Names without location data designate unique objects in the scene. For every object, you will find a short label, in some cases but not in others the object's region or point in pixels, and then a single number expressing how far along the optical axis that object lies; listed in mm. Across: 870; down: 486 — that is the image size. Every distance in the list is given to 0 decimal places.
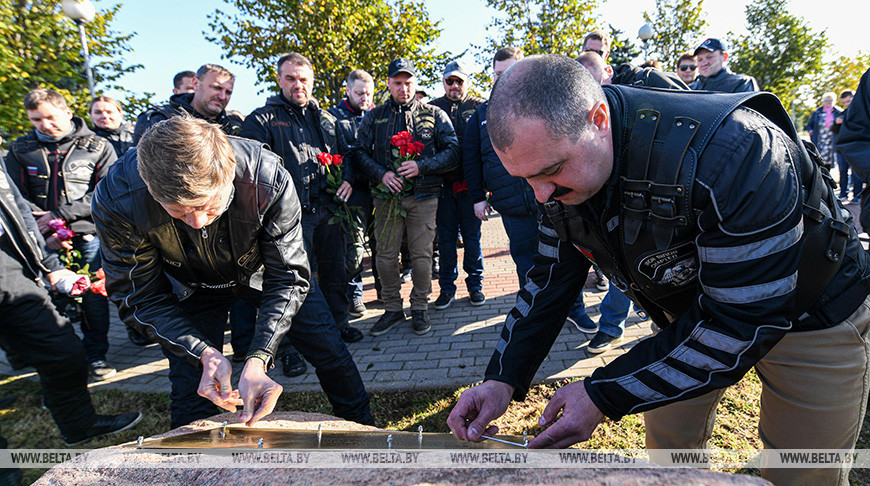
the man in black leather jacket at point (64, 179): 4214
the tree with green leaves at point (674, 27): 20531
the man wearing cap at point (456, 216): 5059
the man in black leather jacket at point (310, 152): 4012
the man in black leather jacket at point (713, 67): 5145
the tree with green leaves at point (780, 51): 26183
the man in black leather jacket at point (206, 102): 4113
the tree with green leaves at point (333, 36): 12672
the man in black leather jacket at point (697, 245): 1315
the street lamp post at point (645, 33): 14578
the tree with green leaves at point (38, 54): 8062
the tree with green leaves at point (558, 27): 17922
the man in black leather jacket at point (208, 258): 1843
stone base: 941
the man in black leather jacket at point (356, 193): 4617
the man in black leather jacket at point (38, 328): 2904
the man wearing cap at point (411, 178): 4555
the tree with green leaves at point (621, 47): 21625
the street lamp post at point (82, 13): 8248
